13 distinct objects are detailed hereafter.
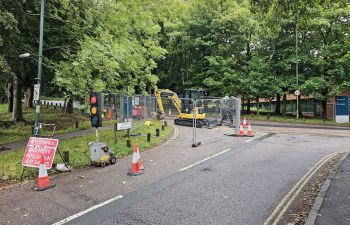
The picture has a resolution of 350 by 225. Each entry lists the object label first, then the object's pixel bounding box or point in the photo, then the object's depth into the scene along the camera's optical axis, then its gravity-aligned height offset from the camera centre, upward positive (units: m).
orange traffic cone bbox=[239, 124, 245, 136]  16.98 -1.43
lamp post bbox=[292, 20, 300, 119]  27.10 +4.49
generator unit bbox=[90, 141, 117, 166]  9.33 -1.57
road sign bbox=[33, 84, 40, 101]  10.41 +0.60
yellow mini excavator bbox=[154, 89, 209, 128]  21.23 +0.09
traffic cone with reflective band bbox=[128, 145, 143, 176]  8.41 -1.70
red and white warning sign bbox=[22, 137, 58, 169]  7.76 -1.24
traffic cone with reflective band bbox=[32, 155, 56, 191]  6.98 -1.86
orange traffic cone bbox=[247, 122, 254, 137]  16.91 -1.53
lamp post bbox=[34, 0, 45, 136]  10.30 +1.13
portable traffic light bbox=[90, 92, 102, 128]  9.12 -0.12
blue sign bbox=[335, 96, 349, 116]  25.92 +0.28
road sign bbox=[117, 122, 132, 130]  12.32 -0.81
